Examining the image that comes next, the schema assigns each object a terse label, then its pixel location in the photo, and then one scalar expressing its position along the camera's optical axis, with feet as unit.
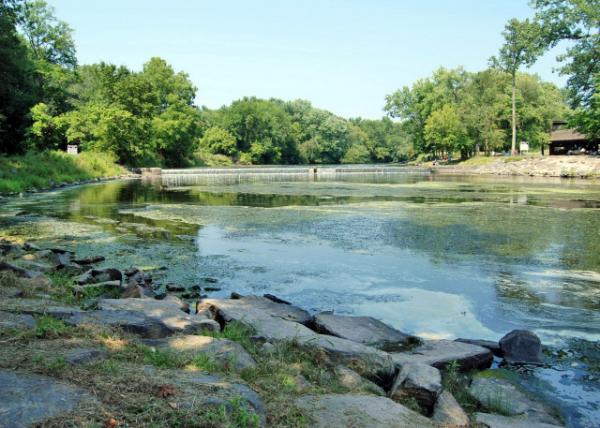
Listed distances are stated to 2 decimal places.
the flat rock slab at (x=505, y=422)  14.58
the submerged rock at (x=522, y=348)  20.61
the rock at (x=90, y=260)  35.57
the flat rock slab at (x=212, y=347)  15.57
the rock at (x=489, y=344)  21.50
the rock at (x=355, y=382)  15.77
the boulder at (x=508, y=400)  16.02
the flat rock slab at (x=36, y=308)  17.78
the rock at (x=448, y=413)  14.06
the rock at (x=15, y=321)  15.85
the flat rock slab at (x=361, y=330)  21.62
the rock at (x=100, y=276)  28.75
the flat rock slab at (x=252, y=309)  21.86
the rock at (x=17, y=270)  25.79
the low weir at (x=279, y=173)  158.90
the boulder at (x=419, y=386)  15.39
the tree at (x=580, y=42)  154.92
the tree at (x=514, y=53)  193.39
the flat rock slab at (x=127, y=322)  17.57
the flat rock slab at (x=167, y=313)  18.96
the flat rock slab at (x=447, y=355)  19.12
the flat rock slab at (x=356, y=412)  12.62
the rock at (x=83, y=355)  13.50
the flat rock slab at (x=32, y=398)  10.46
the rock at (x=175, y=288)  29.66
